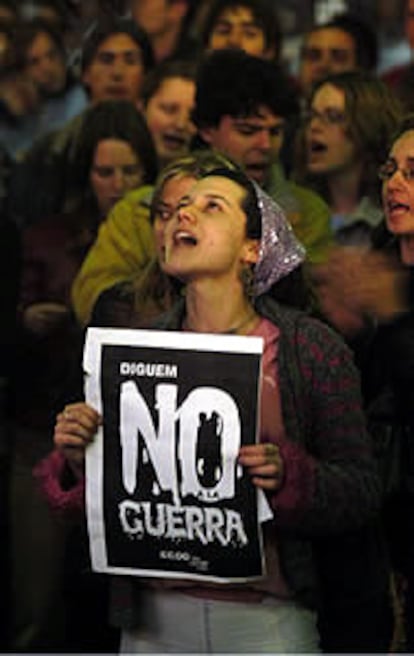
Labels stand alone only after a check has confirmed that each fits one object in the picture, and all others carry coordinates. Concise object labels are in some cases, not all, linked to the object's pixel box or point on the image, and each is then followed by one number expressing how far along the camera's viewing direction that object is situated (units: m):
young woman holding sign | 6.16
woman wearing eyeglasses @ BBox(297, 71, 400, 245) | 7.30
